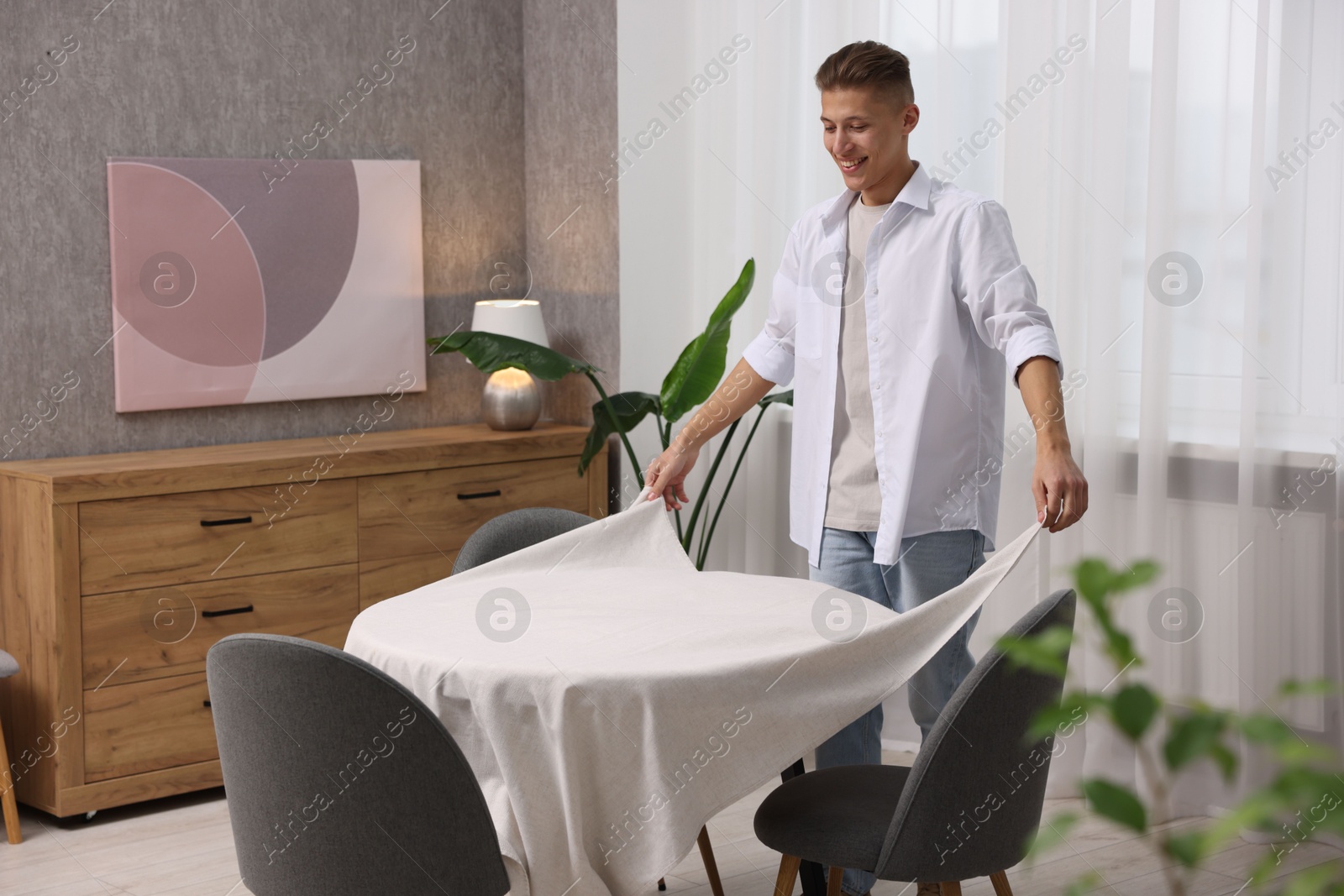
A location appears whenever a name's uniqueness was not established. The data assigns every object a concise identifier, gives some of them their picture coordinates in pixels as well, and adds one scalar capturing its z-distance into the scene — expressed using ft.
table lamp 14.24
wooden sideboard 11.25
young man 8.23
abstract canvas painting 12.86
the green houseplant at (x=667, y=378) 12.59
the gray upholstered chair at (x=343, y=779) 5.77
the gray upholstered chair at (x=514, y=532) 9.41
